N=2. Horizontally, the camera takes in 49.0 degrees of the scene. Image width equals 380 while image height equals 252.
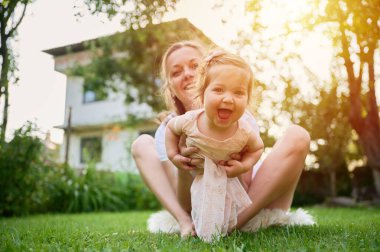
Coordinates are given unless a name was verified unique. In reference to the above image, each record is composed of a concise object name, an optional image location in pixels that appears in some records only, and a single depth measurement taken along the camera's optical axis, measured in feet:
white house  43.37
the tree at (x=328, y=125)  24.09
